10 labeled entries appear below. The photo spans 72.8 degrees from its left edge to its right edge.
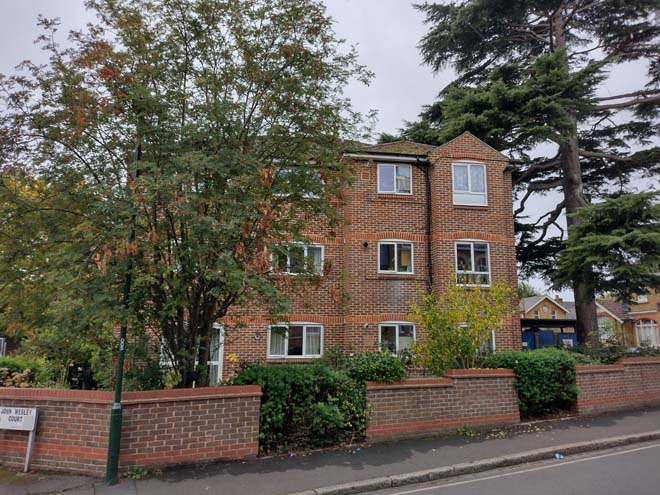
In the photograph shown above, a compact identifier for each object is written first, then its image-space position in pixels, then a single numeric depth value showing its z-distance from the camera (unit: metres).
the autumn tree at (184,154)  6.71
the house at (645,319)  41.00
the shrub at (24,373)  9.59
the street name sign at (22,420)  6.78
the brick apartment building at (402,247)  15.87
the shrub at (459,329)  10.23
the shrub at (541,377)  10.17
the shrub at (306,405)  7.82
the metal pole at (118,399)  6.34
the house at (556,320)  26.64
